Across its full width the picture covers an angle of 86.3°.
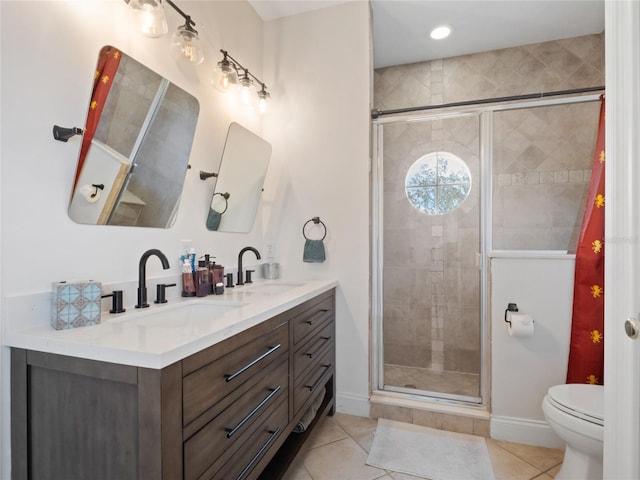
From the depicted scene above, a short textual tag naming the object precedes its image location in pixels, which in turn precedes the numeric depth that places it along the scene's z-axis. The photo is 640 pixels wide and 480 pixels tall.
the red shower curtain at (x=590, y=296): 1.83
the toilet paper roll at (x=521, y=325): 1.87
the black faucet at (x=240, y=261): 2.10
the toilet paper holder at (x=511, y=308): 1.97
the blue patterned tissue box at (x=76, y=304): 1.06
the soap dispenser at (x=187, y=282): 1.67
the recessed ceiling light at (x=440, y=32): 2.60
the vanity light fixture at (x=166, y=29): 1.38
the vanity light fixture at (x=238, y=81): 1.95
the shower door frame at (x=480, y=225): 2.12
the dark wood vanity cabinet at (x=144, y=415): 0.84
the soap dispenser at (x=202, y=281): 1.69
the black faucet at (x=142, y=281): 1.39
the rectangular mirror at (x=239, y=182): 2.02
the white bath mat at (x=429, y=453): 1.71
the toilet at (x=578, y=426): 1.39
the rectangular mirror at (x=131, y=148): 1.27
